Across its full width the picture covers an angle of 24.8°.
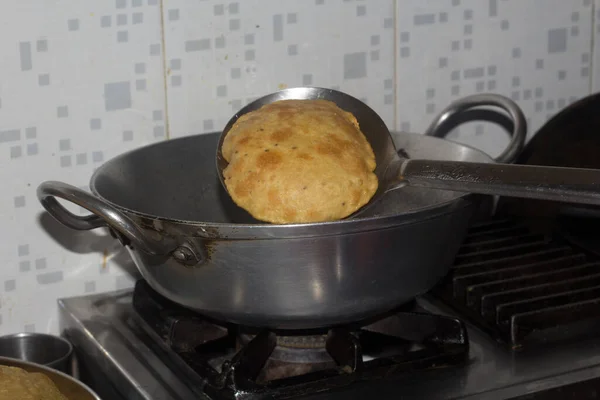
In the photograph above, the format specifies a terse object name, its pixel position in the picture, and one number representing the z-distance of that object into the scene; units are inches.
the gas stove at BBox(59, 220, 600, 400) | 34.0
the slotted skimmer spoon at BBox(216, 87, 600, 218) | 31.9
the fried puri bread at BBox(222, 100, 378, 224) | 34.6
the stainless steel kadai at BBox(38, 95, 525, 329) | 32.5
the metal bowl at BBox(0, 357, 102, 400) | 32.6
